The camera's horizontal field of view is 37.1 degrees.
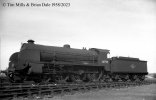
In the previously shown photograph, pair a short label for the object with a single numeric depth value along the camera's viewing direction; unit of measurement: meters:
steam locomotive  19.27
